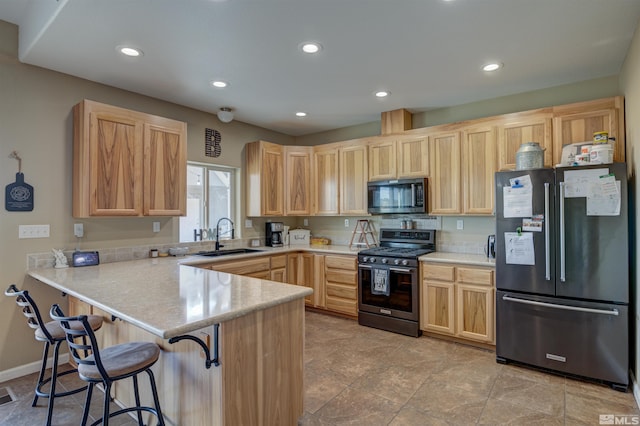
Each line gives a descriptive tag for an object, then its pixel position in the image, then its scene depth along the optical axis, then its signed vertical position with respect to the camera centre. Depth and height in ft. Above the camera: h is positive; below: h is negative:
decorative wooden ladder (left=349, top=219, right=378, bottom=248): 15.66 -0.89
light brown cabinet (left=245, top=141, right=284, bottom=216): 15.34 +1.74
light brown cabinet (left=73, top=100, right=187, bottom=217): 9.76 +1.69
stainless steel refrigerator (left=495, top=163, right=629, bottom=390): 8.36 -1.50
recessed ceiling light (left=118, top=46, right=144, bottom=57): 8.59 +4.32
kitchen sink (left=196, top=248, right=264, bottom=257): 13.08 -1.49
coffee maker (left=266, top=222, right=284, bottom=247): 16.26 -0.90
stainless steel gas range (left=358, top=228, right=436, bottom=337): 12.22 -2.64
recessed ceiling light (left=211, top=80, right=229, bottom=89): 10.82 +4.36
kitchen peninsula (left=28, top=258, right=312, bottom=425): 5.42 -2.28
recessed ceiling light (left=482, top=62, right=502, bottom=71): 9.68 +4.38
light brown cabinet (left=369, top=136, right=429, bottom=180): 13.33 +2.41
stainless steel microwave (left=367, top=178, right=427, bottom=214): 13.05 +0.79
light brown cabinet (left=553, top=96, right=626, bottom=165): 9.64 +2.78
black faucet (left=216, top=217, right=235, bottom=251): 13.99 -0.69
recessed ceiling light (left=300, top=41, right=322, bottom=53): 8.43 +4.35
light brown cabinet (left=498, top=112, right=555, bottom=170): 10.72 +2.65
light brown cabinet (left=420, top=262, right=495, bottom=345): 10.78 -2.92
